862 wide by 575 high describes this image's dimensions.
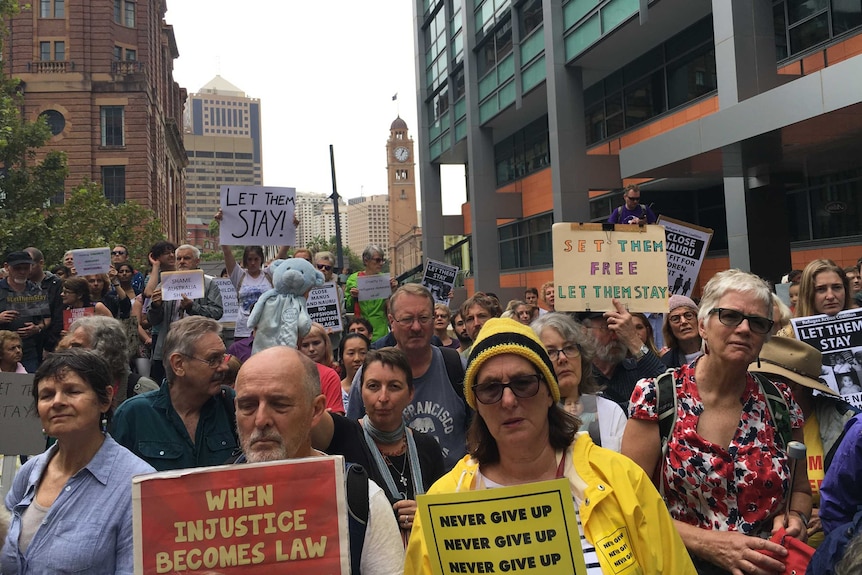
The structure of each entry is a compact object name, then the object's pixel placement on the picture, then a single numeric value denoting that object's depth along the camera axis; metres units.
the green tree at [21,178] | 24.30
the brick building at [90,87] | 58.47
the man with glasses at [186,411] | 3.97
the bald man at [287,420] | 2.67
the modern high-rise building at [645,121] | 13.92
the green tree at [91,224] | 29.03
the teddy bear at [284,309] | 7.02
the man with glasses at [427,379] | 4.63
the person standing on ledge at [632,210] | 11.05
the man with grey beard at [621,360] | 5.07
